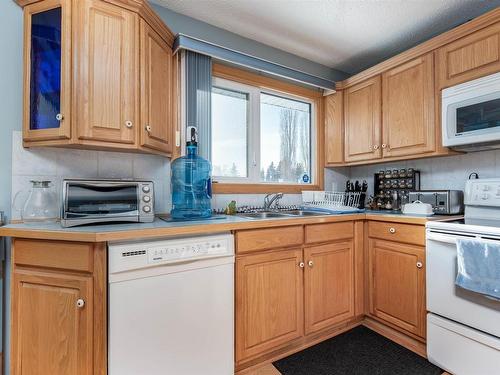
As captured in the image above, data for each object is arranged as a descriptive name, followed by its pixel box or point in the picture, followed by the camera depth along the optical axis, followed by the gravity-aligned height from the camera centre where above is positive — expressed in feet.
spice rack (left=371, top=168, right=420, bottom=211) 7.76 +0.06
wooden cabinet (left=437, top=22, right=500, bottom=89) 5.42 +2.94
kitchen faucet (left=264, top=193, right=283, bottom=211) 7.41 -0.29
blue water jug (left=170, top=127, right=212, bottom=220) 6.03 +0.16
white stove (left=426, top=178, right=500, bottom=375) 4.52 -2.18
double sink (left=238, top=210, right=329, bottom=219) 6.63 -0.66
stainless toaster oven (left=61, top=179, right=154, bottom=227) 4.43 -0.22
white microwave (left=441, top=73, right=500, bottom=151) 5.43 +1.65
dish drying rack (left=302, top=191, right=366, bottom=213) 7.26 -0.37
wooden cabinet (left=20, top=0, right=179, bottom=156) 4.59 +2.14
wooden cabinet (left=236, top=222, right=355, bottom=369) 5.12 -2.30
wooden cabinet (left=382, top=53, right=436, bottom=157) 6.56 +2.17
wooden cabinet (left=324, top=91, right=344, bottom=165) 8.80 +2.08
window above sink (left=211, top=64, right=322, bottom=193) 7.34 +1.72
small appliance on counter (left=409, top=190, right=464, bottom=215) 6.37 -0.30
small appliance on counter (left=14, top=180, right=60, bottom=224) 4.89 -0.28
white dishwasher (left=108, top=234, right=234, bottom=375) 3.91 -1.94
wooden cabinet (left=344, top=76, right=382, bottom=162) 7.75 +2.17
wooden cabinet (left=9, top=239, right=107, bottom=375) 3.77 -1.81
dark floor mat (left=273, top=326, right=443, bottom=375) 5.24 -3.67
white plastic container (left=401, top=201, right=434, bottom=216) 6.22 -0.49
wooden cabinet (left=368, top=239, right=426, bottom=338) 5.77 -2.27
